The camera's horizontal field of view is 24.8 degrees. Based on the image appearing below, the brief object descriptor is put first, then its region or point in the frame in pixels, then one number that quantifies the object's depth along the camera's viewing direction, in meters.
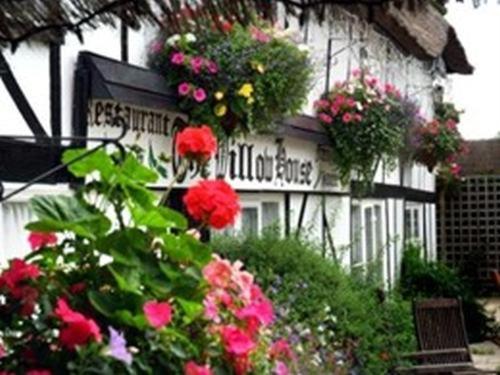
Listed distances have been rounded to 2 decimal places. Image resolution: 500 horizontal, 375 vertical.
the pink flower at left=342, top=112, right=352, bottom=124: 9.48
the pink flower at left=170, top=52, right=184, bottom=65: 6.15
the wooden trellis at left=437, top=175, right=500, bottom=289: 18.34
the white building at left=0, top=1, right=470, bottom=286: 4.77
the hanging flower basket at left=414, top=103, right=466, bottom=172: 13.45
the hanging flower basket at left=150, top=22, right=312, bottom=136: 6.23
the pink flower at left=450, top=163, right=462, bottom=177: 16.90
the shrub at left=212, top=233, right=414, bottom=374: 6.64
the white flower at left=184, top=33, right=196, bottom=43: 6.11
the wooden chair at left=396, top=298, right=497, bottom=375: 8.53
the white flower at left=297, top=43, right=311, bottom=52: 7.02
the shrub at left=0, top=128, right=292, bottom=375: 2.49
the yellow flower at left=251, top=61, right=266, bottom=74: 6.51
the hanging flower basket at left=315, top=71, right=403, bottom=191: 9.51
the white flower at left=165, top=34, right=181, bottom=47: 6.21
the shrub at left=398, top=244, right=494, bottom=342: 13.04
